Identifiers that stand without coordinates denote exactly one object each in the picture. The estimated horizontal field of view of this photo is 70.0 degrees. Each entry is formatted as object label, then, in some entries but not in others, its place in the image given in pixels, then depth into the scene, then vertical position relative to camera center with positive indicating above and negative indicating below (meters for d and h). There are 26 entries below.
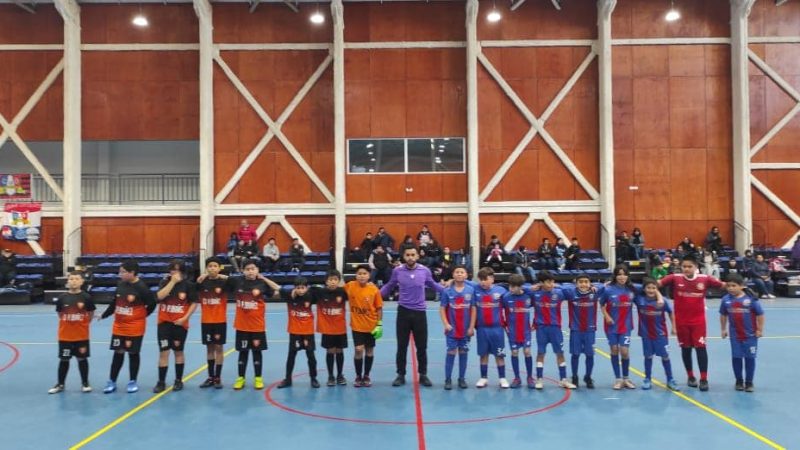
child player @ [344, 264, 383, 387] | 8.37 -1.33
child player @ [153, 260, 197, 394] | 8.12 -1.20
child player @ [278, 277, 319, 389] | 8.37 -1.29
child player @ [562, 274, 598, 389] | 8.21 -1.34
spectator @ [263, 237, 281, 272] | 21.52 -0.99
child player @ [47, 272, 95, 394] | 8.06 -1.37
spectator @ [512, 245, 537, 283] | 20.12 -1.22
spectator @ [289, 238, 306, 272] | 21.31 -0.99
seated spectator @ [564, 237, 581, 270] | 21.09 -0.95
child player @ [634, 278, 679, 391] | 8.12 -1.41
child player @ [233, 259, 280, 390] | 8.30 -1.27
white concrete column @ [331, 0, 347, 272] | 22.03 +3.55
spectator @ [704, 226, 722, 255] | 21.88 -0.50
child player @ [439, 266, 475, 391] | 8.27 -1.29
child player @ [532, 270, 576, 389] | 8.29 -1.33
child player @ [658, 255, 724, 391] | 8.12 -1.22
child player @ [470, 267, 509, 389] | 8.31 -1.37
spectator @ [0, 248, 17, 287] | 20.16 -1.22
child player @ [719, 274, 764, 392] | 7.95 -1.37
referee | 8.46 -1.16
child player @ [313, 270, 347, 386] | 8.37 -1.29
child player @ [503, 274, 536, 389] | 8.41 -1.29
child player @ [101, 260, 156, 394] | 8.05 -1.20
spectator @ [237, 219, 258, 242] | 22.05 -0.05
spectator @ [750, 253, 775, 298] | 19.52 -1.68
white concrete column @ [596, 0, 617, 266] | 22.14 +3.76
